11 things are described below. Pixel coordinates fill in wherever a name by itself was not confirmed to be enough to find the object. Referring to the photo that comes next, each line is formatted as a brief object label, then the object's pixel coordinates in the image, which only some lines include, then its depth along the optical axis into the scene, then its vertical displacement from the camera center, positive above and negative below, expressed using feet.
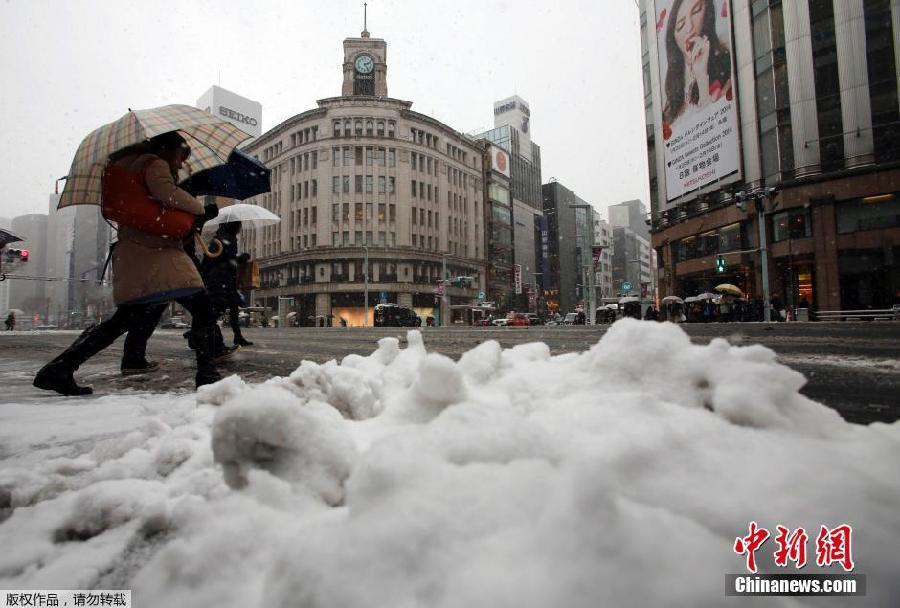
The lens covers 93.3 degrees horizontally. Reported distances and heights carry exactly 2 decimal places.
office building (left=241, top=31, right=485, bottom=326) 162.71 +43.61
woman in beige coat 9.91 +1.25
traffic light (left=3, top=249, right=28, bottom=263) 73.00 +12.71
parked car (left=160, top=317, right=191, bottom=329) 142.68 +0.78
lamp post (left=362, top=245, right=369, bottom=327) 153.17 +11.70
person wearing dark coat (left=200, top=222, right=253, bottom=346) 18.34 +2.27
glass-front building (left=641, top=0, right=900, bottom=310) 72.18 +30.43
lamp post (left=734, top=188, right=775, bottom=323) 66.17 +16.56
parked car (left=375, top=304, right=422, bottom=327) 118.62 +2.13
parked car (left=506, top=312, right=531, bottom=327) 121.99 +0.11
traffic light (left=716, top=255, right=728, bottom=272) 77.82 +9.80
